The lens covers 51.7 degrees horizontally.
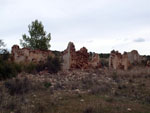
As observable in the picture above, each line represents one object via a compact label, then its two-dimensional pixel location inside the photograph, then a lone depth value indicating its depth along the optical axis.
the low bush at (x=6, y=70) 8.56
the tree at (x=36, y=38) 19.21
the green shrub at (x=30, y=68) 10.53
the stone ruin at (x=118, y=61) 14.62
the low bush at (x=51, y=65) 11.22
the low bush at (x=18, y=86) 6.42
